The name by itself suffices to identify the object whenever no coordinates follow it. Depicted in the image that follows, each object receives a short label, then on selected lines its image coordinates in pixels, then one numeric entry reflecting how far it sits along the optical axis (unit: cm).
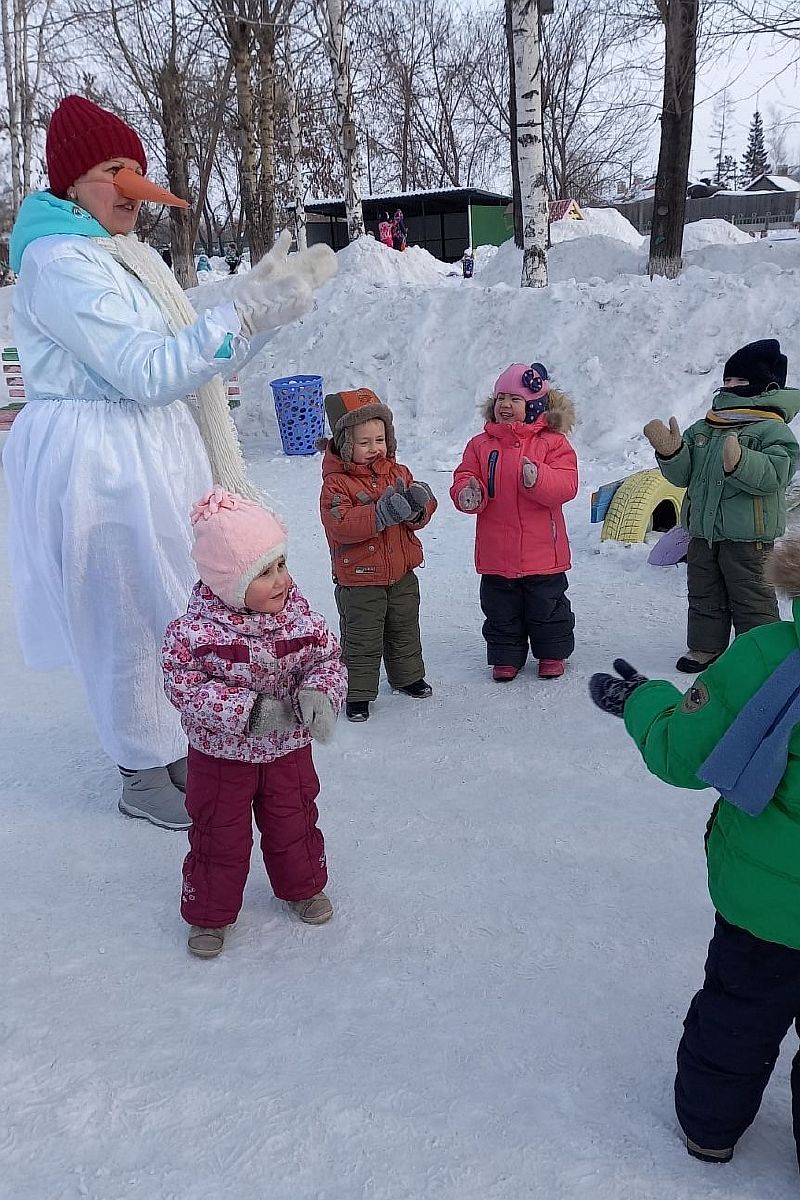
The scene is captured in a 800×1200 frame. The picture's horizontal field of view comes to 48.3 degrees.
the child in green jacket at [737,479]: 354
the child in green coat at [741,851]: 147
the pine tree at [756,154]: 6644
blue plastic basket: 876
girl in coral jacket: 378
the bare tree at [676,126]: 1010
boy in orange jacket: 349
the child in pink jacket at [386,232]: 2297
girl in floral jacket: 216
